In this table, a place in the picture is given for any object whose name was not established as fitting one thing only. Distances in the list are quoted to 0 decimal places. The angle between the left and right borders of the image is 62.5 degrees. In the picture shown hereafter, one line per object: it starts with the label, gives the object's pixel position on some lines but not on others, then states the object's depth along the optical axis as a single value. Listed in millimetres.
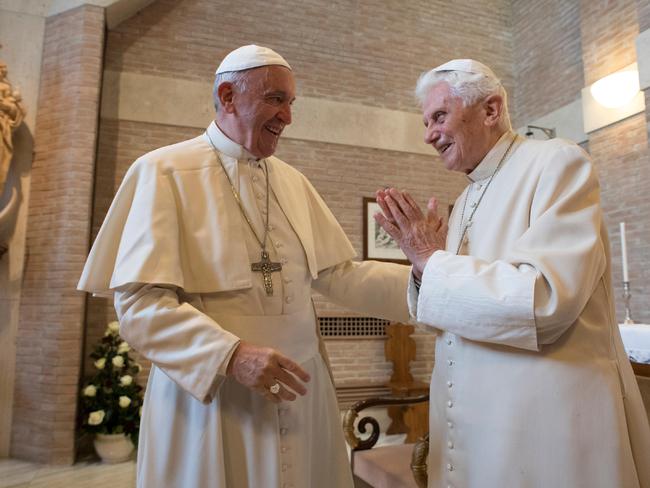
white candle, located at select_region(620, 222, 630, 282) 3971
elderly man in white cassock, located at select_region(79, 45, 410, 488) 1547
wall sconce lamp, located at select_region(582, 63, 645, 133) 5895
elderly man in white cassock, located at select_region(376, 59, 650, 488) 1343
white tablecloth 2875
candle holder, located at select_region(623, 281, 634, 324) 4004
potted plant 5156
